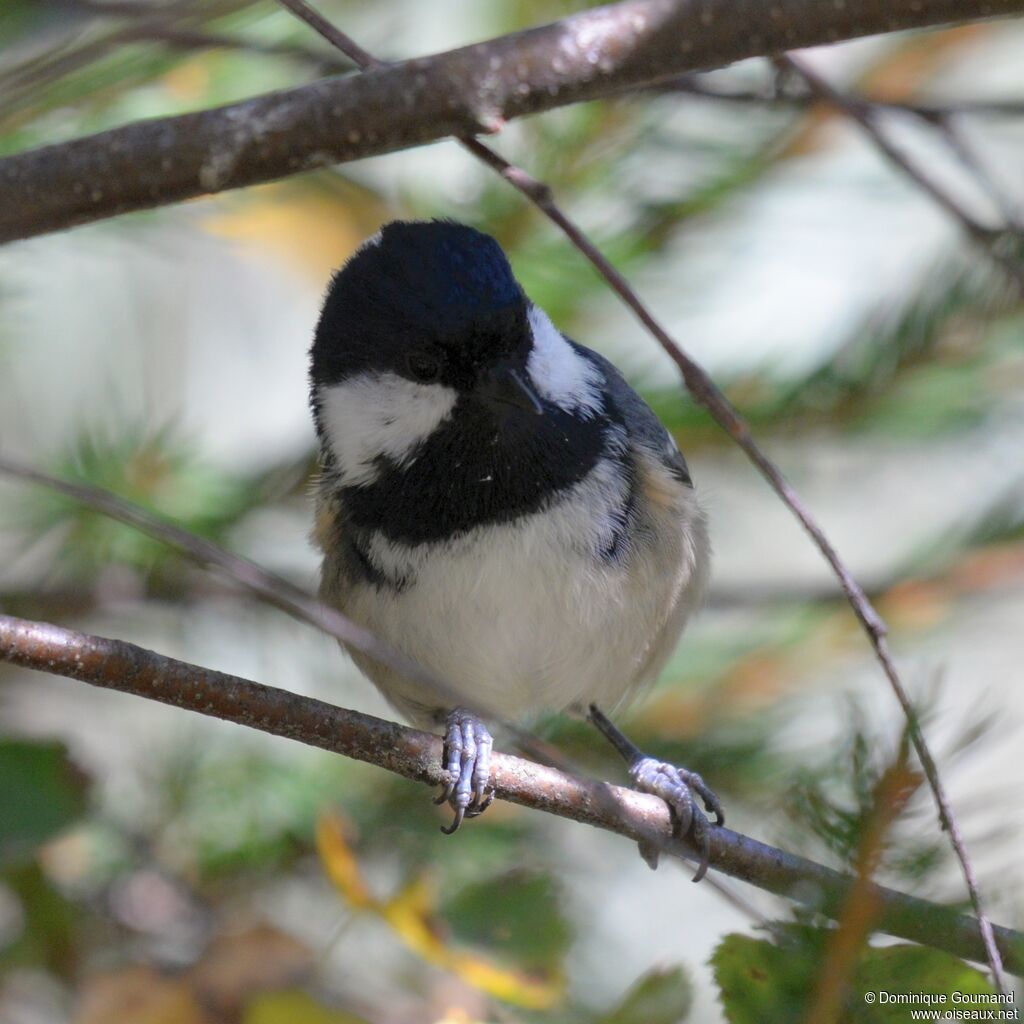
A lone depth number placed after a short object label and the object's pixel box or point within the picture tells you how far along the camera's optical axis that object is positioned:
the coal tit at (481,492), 1.72
